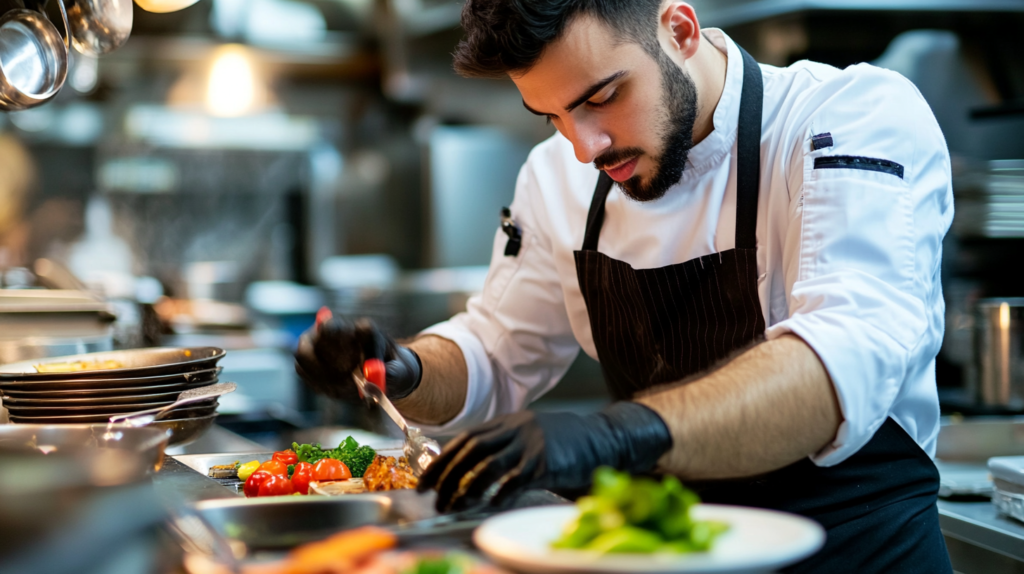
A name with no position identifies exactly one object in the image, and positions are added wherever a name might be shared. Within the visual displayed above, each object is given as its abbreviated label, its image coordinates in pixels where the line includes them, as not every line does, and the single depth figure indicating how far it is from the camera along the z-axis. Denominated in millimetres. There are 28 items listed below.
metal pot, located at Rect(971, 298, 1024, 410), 2434
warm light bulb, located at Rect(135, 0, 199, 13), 2186
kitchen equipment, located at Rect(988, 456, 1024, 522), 1760
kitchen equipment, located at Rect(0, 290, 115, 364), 2793
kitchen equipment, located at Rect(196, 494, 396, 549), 1125
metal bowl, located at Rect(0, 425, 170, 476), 1070
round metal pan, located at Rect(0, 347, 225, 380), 1651
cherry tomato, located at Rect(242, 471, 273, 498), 1427
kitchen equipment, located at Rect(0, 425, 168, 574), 838
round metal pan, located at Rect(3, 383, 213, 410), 1652
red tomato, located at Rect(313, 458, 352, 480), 1454
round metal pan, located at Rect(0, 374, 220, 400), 1649
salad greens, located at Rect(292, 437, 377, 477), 1532
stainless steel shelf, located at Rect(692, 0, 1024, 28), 3053
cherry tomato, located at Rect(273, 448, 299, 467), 1575
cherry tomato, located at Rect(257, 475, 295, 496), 1414
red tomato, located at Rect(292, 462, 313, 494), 1432
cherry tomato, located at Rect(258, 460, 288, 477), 1500
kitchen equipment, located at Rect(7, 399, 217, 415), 1654
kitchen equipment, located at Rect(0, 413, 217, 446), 1559
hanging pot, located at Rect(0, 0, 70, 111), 1965
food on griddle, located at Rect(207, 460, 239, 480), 1590
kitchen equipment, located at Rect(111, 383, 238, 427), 1458
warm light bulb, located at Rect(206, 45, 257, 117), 5145
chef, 1197
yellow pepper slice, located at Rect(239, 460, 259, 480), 1533
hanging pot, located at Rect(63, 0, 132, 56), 2191
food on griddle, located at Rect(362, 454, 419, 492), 1346
